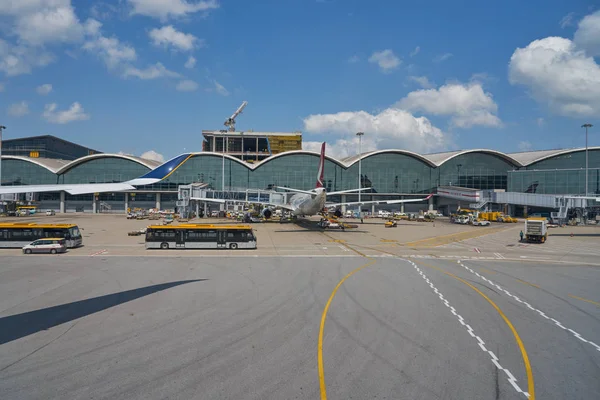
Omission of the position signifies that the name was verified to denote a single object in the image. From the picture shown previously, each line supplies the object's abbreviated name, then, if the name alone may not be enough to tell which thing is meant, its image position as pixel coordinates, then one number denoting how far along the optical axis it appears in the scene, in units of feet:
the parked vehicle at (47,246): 110.32
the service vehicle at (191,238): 120.26
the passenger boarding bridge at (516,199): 222.71
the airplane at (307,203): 166.20
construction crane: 501.15
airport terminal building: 344.90
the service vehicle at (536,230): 152.15
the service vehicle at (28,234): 119.34
